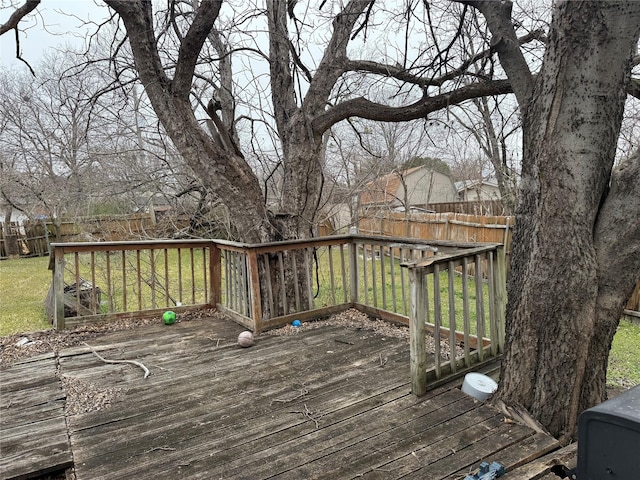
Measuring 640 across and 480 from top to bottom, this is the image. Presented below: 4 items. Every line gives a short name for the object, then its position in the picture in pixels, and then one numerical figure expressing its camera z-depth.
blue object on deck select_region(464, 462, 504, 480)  1.96
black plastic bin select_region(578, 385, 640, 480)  1.29
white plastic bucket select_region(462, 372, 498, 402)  2.72
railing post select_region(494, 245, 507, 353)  3.12
